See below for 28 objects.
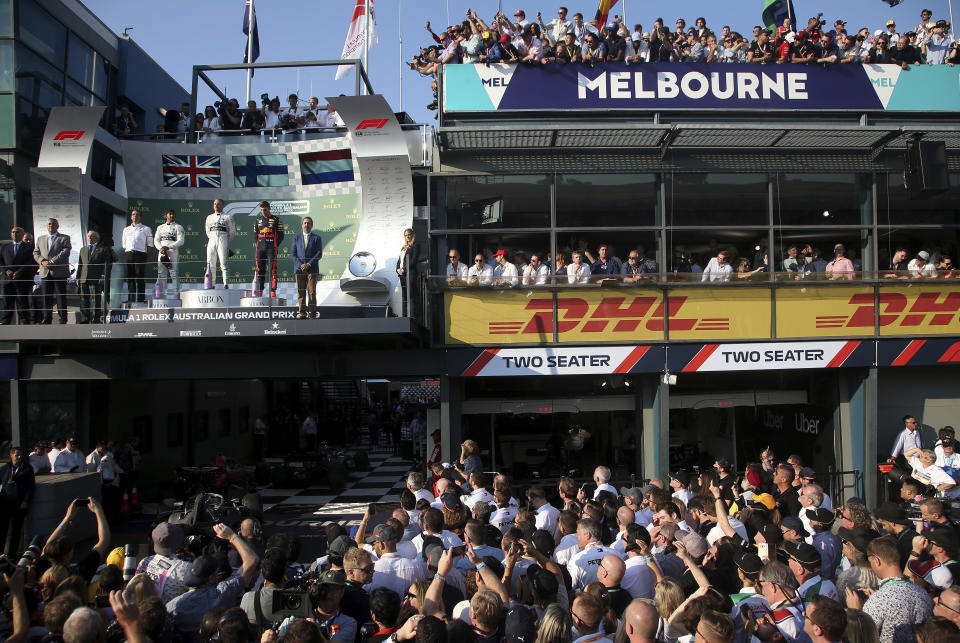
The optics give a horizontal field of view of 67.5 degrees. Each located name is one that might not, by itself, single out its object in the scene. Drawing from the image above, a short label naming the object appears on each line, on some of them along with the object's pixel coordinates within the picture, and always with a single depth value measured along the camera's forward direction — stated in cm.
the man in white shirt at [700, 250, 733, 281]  1320
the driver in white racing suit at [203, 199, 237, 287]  1258
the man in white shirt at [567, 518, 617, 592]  535
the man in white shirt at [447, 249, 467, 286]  1307
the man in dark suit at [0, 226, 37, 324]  1203
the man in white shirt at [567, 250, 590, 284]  1307
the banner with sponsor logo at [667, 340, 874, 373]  1312
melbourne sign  1328
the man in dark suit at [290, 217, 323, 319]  1166
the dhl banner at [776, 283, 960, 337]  1322
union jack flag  1456
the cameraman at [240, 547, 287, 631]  457
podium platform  1151
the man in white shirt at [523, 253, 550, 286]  1310
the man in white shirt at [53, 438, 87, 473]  1211
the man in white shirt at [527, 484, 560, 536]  695
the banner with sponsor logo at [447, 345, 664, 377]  1303
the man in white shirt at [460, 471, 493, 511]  756
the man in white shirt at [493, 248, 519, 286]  1307
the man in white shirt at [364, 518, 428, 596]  520
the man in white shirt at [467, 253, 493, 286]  1309
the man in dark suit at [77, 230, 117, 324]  1205
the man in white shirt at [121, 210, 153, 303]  1240
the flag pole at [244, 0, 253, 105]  1838
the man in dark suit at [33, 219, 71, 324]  1202
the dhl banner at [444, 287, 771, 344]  1305
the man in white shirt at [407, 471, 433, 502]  770
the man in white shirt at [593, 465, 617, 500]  816
